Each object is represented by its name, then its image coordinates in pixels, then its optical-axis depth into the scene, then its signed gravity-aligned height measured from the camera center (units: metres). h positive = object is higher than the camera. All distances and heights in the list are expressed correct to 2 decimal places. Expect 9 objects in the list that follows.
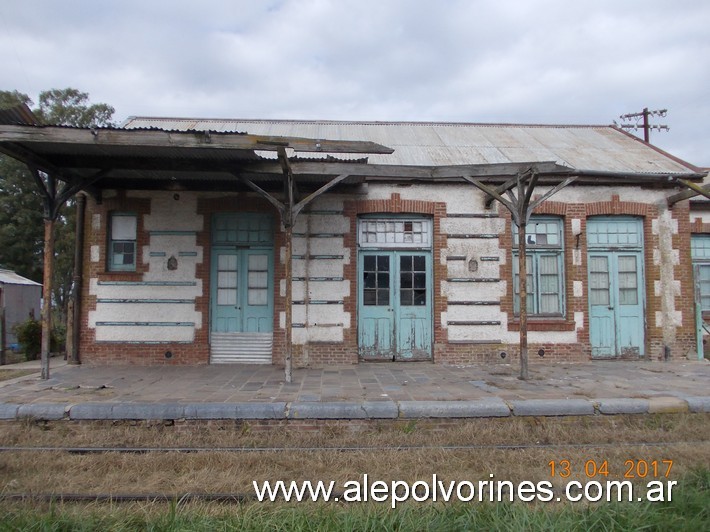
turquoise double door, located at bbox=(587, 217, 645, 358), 9.52 +0.08
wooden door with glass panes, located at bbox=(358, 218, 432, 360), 9.19 +0.04
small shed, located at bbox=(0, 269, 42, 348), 15.52 -0.14
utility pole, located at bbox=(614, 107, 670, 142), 20.03 +7.45
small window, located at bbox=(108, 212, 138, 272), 9.10 +1.05
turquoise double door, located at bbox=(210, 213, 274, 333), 9.05 +0.39
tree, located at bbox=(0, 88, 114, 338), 24.06 +4.68
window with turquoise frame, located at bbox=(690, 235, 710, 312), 11.30 +0.67
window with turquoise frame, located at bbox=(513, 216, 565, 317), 9.46 +0.50
